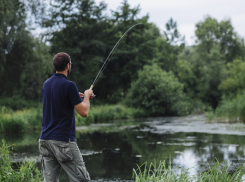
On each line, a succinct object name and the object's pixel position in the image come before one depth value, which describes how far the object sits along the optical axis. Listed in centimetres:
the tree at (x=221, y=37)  5397
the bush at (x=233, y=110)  1841
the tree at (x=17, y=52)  2361
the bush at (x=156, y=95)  3130
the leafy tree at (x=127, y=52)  4153
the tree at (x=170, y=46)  5042
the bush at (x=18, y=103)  2937
